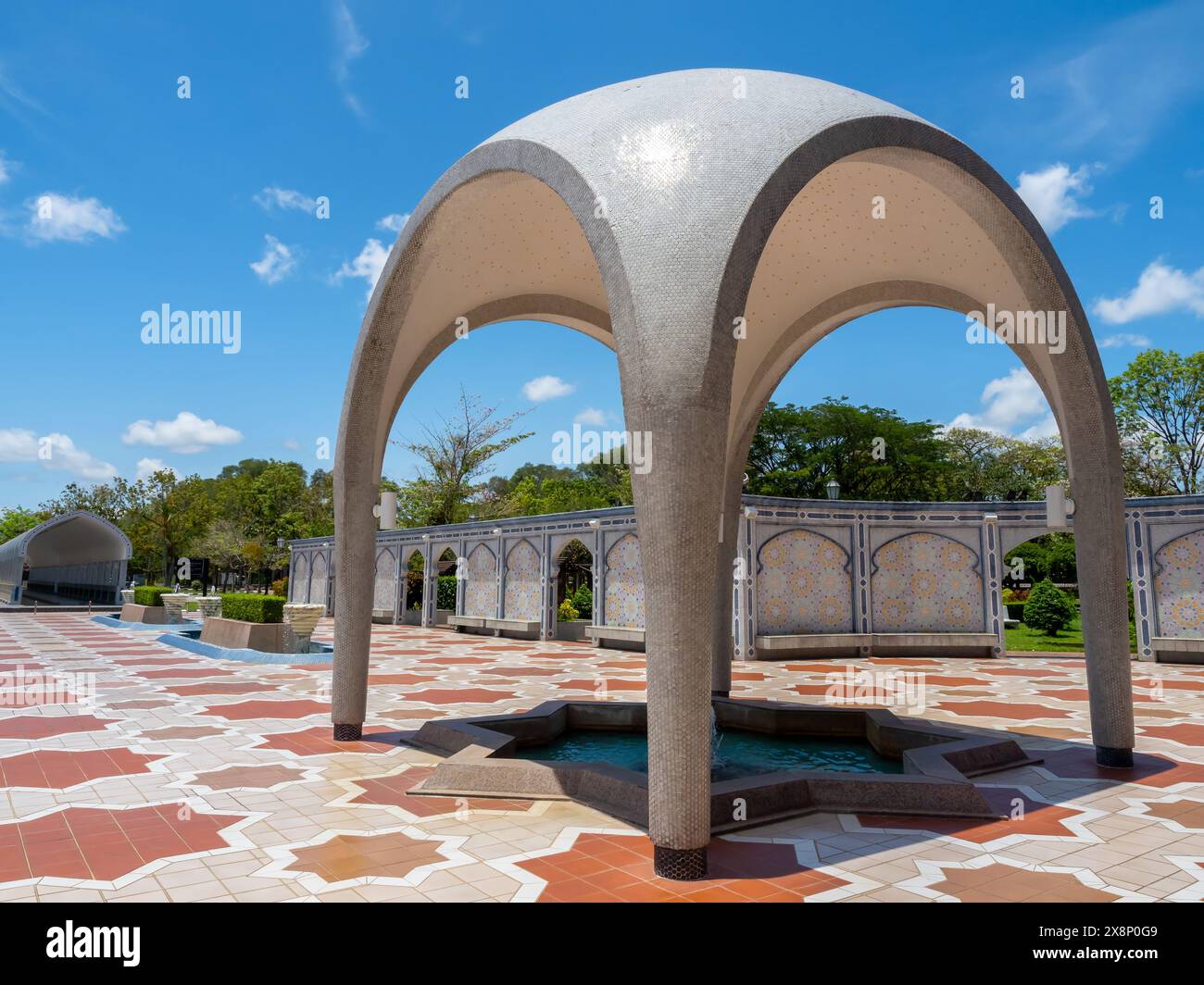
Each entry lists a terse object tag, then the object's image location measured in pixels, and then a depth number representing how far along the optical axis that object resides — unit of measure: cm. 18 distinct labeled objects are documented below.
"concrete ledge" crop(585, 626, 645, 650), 1703
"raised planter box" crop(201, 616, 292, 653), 1512
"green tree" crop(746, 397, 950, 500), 3241
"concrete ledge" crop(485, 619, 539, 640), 1995
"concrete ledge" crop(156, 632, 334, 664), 1417
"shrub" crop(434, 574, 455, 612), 2691
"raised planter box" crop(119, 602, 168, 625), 2230
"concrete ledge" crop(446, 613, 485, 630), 2166
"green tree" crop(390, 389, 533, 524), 2844
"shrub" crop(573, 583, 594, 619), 2666
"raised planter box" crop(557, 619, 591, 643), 2022
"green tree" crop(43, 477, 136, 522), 4375
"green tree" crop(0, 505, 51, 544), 6806
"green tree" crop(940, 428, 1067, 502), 3559
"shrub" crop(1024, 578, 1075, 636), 2120
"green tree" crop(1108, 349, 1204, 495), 2675
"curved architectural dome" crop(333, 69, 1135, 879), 385
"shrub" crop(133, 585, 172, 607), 2275
